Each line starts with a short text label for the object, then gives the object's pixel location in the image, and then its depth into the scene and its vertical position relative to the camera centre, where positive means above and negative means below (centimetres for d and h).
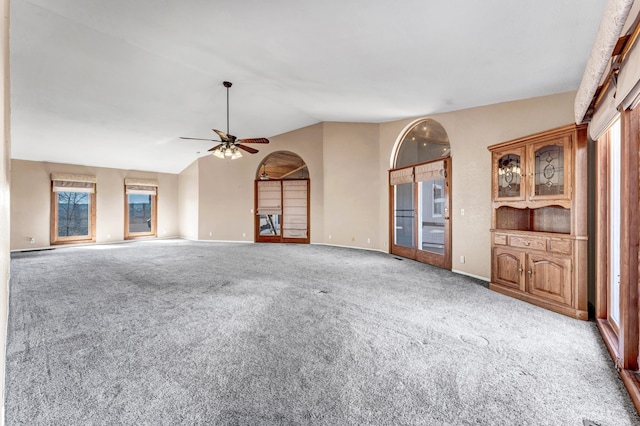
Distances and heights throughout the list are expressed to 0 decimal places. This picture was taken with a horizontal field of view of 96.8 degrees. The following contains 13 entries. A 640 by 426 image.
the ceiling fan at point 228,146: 524 +131
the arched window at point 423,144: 538 +144
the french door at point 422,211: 515 +5
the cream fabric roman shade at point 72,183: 813 +97
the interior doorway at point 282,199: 866 +46
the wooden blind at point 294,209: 865 +16
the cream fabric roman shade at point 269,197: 891 +54
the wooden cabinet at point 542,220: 290 -8
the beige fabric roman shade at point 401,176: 605 +84
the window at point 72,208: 820 +21
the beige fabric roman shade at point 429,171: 523 +82
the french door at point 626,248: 189 -26
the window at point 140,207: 968 +27
